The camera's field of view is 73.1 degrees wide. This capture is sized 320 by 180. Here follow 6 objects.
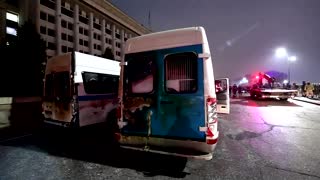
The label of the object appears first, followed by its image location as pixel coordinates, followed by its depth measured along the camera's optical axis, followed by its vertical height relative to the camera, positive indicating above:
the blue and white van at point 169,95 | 4.27 -0.09
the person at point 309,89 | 27.97 +0.13
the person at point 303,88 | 30.05 +0.22
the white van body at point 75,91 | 7.46 +0.02
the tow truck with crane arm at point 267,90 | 20.32 +0.04
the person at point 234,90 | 32.00 +0.08
